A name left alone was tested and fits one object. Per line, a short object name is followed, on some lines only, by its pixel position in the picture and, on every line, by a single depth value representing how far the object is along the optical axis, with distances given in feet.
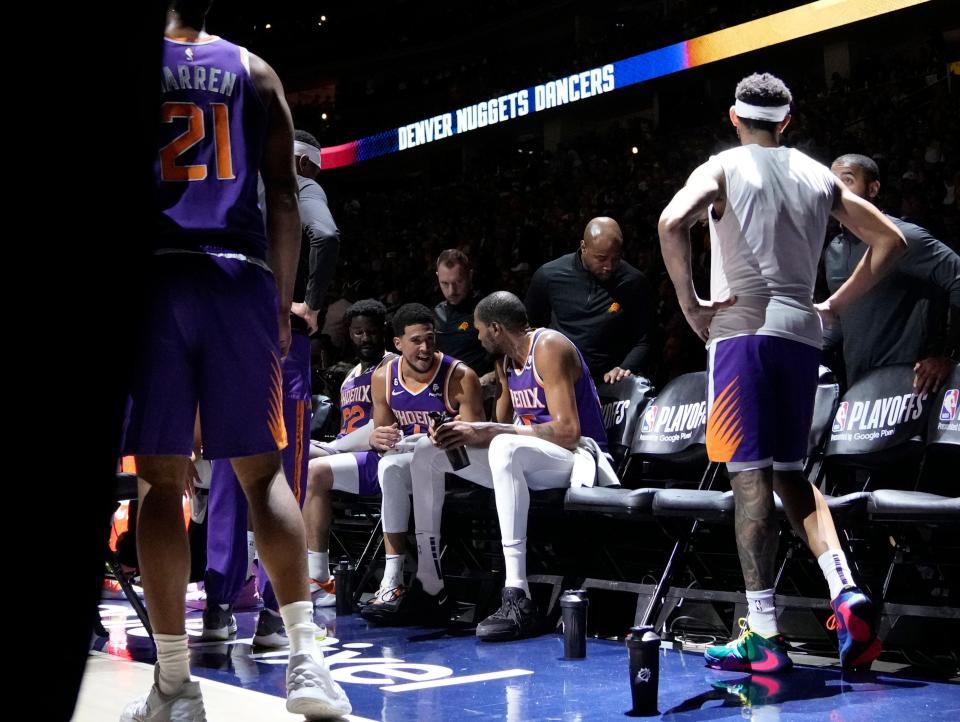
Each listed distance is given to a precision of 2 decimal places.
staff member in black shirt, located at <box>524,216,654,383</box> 18.19
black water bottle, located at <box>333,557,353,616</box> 16.58
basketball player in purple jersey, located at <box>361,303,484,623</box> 16.52
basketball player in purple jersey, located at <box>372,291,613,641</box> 14.30
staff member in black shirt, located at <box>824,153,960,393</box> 14.48
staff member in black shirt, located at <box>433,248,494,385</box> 19.81
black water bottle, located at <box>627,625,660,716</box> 9.60
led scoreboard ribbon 40.96
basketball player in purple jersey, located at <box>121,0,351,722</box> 7.76
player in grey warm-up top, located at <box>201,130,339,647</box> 12.44
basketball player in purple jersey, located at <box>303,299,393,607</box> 17.94
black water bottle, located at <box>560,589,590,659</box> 12.20
